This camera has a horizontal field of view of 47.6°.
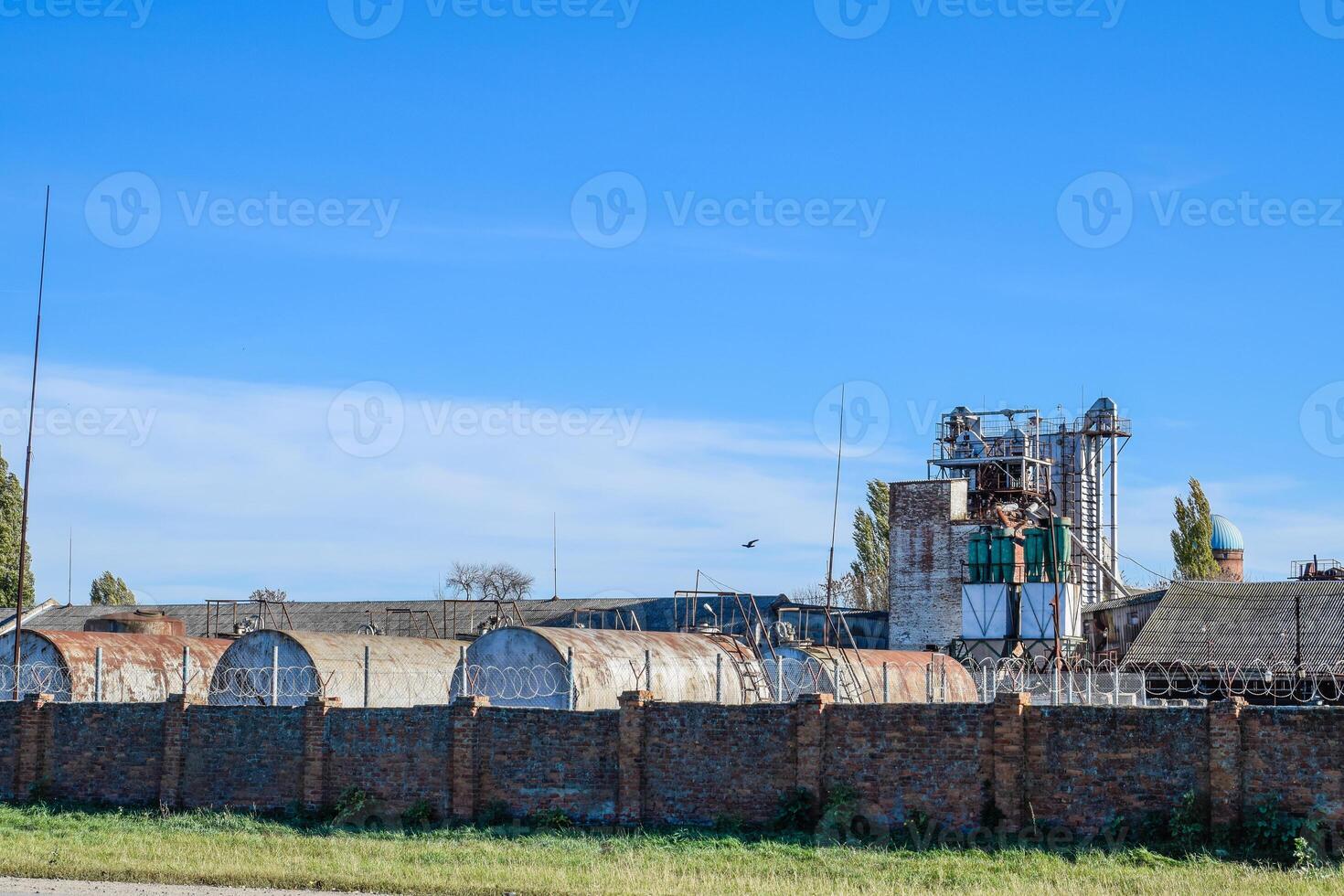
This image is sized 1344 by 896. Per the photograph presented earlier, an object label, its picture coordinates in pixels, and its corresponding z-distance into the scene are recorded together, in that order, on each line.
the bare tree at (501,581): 77.19
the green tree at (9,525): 61.47
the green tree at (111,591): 87.44
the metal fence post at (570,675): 28.50
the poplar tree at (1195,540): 68.06
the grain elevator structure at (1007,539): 42.62
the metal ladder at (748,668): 31.11
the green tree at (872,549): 70.44
